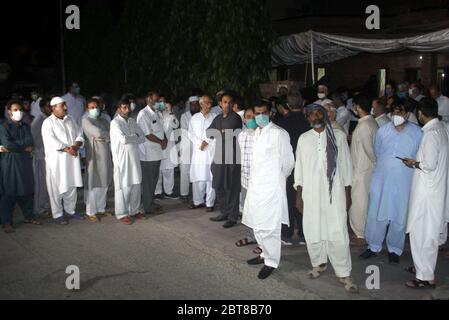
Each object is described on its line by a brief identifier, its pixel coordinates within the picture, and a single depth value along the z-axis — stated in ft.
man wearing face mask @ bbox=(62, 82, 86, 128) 44.01
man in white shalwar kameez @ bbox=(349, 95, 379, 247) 22.71
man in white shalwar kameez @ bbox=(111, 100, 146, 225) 27.91
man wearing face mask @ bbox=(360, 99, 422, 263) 20.47
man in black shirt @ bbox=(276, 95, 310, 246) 23.50
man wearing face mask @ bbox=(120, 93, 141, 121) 30.05
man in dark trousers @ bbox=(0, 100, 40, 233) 26.91
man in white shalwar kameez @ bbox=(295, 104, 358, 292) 18.62
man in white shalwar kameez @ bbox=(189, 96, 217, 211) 30.58
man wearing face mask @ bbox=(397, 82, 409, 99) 42.54
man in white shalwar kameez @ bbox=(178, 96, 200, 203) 33.47
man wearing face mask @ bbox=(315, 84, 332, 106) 36.29
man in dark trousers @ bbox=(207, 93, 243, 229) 27.32
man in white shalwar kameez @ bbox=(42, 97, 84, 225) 27.68
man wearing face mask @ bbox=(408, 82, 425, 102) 39.27
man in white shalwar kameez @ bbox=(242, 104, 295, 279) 19.70
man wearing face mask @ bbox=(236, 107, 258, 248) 22.04
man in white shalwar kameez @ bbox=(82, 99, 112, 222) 28.68
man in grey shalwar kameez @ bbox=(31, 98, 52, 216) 29.99
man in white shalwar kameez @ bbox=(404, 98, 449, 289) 18.21
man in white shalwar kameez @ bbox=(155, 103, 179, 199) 33.81
